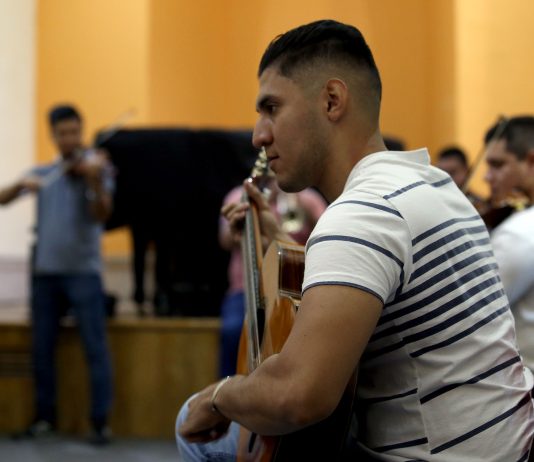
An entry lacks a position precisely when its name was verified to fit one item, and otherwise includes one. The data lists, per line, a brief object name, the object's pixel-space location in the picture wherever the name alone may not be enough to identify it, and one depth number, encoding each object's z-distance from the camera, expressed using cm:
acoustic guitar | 137
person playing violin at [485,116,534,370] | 228
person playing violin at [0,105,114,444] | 414
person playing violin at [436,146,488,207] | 448
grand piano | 489
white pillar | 595
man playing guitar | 125
